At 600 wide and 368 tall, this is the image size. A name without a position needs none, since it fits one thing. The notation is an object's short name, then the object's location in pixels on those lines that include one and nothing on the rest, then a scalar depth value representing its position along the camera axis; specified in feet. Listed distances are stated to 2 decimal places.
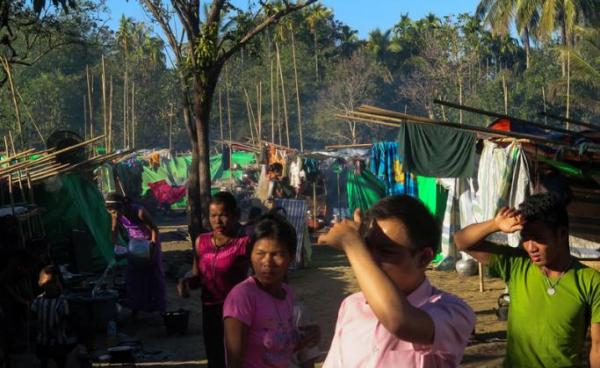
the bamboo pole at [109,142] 68.87
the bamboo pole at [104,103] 73.02
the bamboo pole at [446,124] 26.94
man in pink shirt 8.00
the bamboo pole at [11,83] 36.53
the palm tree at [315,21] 173.27
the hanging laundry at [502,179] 39.29
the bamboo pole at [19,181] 41.91
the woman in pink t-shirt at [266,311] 13.34
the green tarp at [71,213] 53.26
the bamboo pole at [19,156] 39.63
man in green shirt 12.22
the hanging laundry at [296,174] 73.67
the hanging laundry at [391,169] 57.52
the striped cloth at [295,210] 54.60
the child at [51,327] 26.68
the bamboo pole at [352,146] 57.39
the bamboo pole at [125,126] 102.97
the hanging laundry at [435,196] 55.42
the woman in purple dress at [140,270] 37.32
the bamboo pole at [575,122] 26.25
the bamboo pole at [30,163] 39.65
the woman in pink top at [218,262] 19.40
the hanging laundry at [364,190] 66.23
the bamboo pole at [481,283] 44.95
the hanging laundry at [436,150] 42.53
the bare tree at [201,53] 51.55
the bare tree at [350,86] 168.83
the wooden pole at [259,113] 84.49
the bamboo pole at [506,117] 24.05
